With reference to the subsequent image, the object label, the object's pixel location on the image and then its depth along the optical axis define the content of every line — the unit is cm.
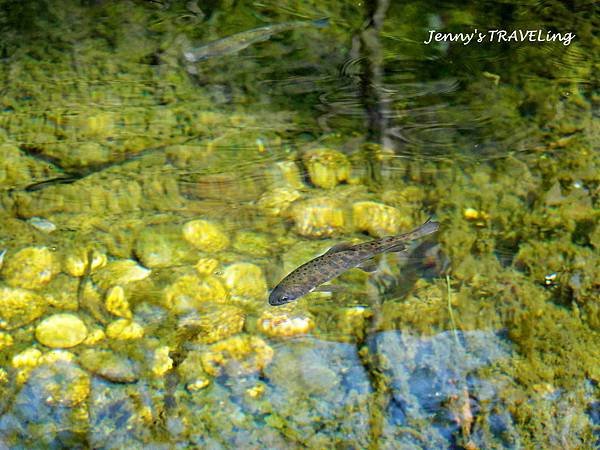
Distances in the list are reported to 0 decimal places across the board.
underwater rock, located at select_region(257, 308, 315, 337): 438
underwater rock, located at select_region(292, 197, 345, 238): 509
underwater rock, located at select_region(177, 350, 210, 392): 410
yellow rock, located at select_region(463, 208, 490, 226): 500
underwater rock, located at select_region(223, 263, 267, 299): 464
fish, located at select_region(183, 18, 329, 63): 679
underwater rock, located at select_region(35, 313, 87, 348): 432
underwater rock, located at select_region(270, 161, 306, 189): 539
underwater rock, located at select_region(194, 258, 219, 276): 473
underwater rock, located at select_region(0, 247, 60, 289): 466
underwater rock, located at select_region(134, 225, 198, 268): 483
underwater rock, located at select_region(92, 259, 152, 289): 470
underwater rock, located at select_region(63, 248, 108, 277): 478
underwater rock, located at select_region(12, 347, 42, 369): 420
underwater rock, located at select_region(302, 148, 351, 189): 541
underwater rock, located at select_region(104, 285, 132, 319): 451
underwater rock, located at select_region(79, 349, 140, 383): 414
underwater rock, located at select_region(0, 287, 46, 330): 443
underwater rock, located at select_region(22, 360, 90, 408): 403
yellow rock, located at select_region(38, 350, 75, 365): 423
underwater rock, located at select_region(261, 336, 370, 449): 383
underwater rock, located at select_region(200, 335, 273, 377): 418
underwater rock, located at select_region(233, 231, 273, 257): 493
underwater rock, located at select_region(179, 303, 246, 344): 435
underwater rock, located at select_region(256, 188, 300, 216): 522
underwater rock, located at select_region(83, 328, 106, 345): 436
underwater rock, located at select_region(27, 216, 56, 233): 505
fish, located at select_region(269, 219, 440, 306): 439
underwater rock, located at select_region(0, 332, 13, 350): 429
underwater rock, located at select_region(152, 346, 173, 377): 418
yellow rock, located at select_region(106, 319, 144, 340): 438
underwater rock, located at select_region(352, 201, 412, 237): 500
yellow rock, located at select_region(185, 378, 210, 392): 408
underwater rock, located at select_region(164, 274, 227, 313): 454
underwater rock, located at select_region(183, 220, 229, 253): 492
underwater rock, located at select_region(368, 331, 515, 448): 379
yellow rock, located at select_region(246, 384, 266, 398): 404
